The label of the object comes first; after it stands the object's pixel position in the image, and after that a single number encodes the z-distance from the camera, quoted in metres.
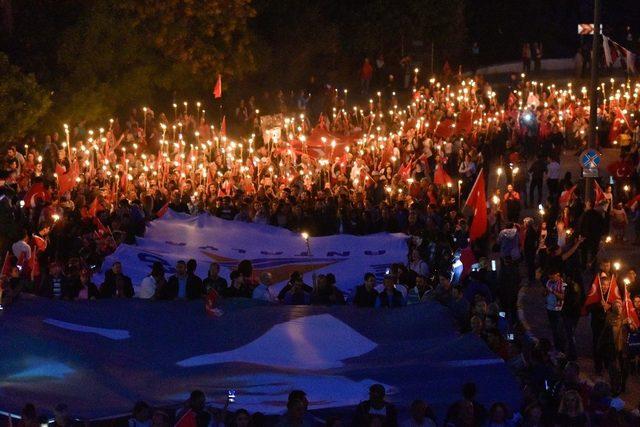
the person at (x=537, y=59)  52.75
